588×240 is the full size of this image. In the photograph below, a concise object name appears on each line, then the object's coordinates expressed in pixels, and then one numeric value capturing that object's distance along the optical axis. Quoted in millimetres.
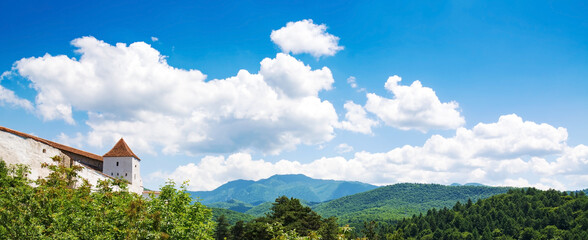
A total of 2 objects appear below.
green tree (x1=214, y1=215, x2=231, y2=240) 99312
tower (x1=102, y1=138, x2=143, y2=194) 64938
